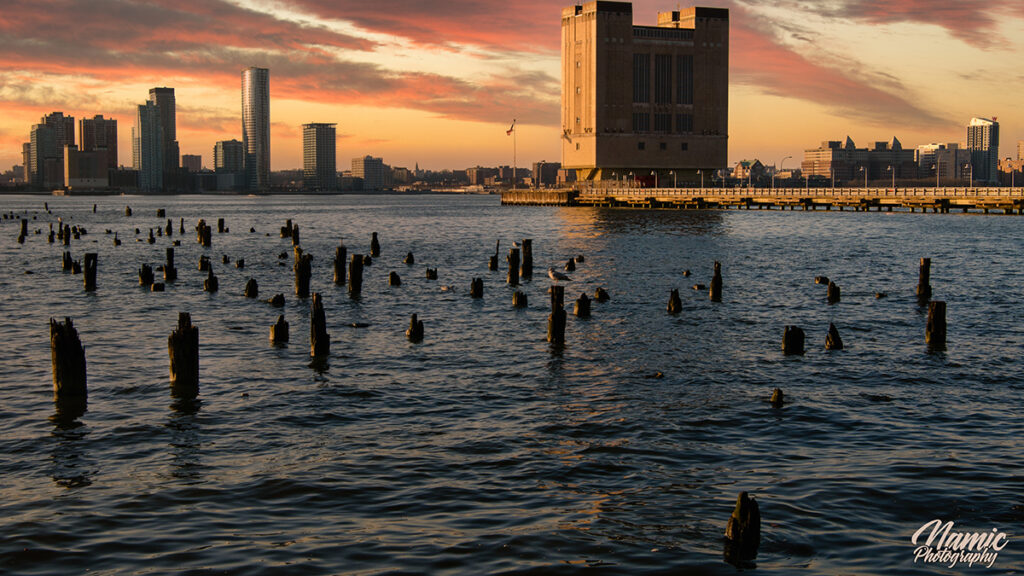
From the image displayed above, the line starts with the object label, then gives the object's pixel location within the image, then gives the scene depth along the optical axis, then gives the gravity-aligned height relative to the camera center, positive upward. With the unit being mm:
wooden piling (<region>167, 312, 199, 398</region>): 23516 -3142
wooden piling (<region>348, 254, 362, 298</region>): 44250 -2318
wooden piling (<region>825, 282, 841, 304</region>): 42125 -2929
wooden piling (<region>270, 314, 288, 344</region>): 30609 -3322
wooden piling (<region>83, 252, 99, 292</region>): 46969 -2272
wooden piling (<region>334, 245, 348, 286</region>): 49594 -1918
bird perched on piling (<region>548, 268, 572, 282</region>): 43344 -2103
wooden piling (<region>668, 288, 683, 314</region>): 38312 -3015
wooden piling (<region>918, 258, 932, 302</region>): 43094 -2384
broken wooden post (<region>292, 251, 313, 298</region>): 43844 -2168
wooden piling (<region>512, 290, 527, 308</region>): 40188 -2999
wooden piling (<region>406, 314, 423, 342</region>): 31609 -3373
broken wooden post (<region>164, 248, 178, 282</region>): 51016 -2221
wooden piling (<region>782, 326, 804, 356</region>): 28781 -3411
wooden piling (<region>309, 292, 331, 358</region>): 28203 -3098
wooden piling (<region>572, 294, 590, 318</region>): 36781 -3041
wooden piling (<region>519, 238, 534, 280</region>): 52125 -1810
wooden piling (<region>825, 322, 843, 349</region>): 29953 -3518
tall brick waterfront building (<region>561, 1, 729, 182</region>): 198000 +38648
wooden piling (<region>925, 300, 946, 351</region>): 30203 -3099
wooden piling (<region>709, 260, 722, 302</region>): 42438 -2635
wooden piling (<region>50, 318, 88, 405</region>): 22000 -3122
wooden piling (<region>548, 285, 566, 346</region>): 30188 -2866
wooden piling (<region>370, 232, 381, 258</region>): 69906 -1415
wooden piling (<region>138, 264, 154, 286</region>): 47969 -2337
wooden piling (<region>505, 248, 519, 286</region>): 49281 -2065
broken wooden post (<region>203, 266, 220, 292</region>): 46000 -2635
